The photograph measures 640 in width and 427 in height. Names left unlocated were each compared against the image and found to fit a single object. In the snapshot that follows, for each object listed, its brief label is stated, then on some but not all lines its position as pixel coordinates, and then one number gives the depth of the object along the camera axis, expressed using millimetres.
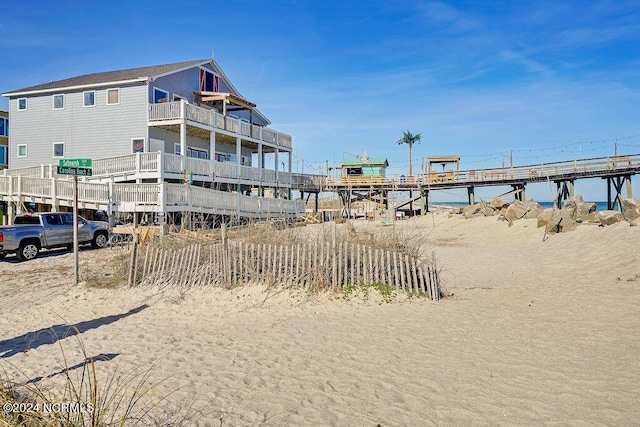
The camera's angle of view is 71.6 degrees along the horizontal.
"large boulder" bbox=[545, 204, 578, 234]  19625
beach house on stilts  21797
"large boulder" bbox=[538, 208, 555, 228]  21741
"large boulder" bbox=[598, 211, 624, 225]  17609
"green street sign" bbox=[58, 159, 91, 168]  11086
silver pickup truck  15914
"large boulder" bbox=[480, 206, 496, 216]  30562
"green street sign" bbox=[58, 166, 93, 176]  11062
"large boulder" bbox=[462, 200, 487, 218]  31755
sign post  11078
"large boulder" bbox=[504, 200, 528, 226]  25812
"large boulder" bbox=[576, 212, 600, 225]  19234
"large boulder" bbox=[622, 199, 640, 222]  18094
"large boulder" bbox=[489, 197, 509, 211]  31281
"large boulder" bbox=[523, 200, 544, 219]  25297
